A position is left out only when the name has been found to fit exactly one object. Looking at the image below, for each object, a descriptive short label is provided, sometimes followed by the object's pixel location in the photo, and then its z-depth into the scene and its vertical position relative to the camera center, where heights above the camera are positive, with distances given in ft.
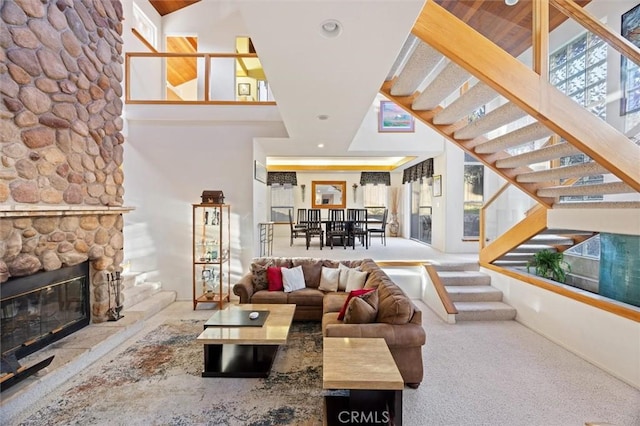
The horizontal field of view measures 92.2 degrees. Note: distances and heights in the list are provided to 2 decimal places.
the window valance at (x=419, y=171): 23.22 +3.28
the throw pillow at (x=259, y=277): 14.01 -3.15
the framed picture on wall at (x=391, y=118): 19.99 +6.00
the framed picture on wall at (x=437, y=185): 22.27 +1.87
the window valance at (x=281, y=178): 32.42 +3.30
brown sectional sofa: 8.46 -3.40
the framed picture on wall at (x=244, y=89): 18.80 +7.35
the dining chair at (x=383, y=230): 25.65 -1.67
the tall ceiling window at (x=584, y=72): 12.83 +6.16
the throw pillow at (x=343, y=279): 14.03 -3.17
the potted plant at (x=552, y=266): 13.52 -2.44
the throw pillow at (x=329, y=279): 14.05 -3.22
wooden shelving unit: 15.80 -2.43
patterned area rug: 7.27 -4.95
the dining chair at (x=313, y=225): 24.97 -1.30
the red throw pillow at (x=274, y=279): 13.91 -3.18
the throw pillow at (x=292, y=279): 13.85 -3.20
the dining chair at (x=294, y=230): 26.12 -1.75
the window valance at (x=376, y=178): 32.76 +3.42
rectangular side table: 6.06 -3.42
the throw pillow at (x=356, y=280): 13.20 -3.03
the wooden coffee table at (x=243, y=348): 8.92 -4.52
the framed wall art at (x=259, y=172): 17.20 +2.28
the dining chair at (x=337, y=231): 24.41 -1.71
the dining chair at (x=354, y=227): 24.89 -1.39
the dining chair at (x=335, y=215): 27.67 -0.49
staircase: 7.47 +2.94
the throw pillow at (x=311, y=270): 14.70 -2.93
